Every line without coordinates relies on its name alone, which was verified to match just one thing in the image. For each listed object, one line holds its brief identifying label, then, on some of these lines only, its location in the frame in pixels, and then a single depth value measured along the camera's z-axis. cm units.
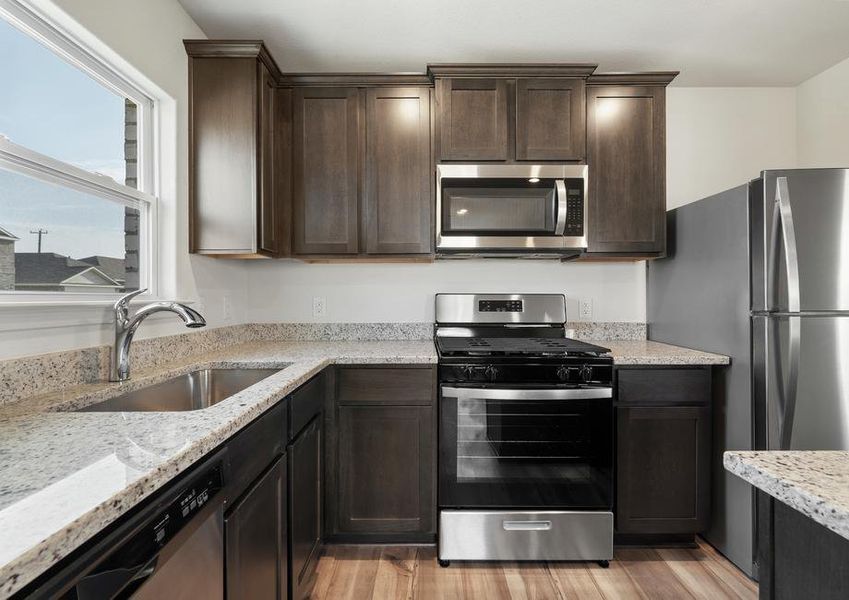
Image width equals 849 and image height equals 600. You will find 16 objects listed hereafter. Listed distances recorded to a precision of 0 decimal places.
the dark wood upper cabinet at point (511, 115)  234
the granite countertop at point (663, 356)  205
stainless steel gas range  202
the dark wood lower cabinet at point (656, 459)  209
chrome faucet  145
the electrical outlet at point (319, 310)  274
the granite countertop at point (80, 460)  54
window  128
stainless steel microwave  233
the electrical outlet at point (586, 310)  274
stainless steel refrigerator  178
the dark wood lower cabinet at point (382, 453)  207
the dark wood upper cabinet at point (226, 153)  213
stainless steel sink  148
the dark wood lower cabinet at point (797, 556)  58
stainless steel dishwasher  61
